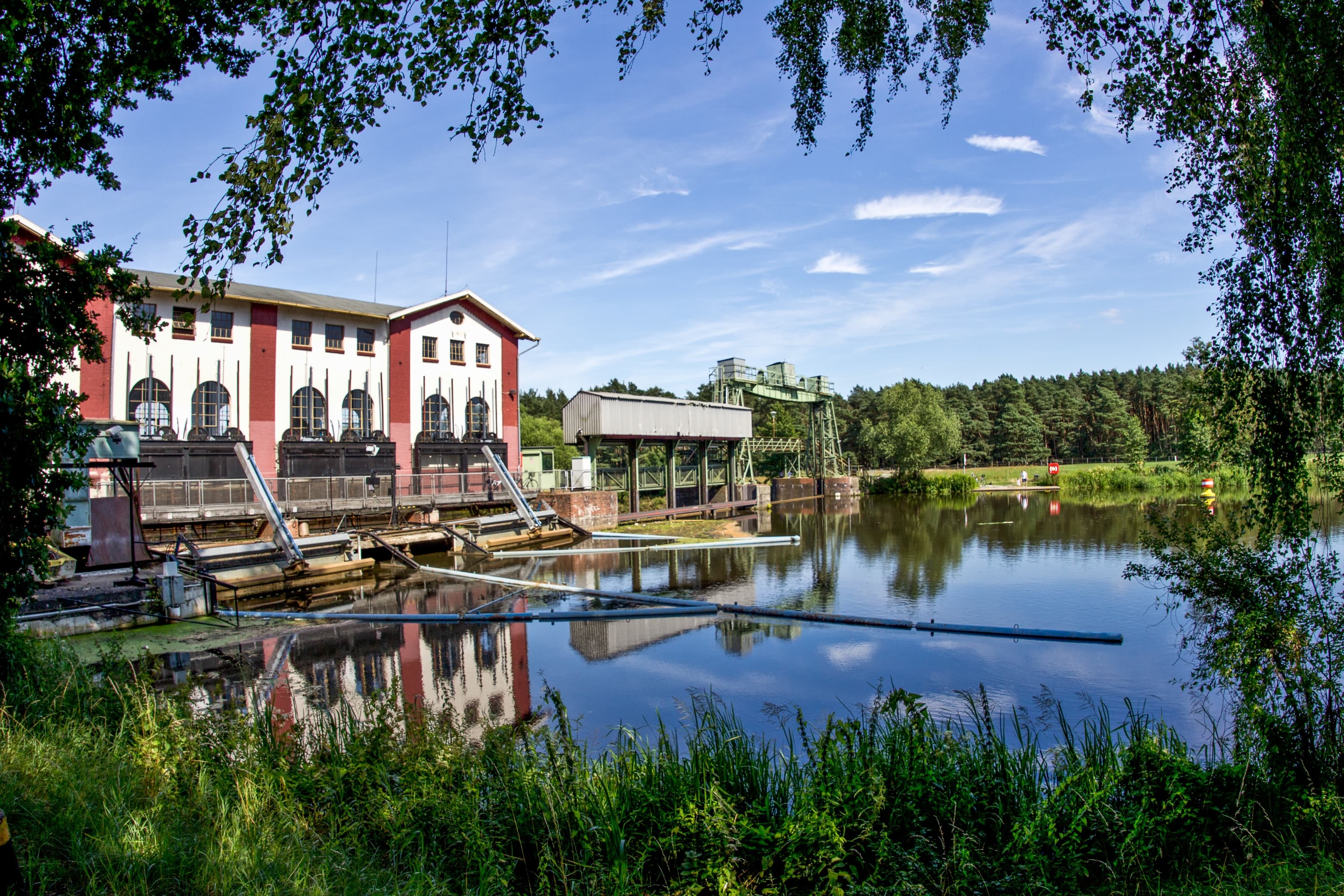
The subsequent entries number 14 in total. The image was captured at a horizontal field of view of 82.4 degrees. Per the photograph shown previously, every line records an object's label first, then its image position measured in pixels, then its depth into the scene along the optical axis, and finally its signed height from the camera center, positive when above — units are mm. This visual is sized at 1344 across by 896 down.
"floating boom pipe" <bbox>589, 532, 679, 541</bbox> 26881 -2361
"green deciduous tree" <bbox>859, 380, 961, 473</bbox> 54812 +2624
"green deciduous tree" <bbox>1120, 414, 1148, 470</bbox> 62688 +1578
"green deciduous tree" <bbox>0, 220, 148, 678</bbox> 5719 +779
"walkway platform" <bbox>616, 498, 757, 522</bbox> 34156 -1997
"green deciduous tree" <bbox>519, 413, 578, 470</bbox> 58281 +3125
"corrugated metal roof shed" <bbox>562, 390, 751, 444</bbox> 32906 +2458
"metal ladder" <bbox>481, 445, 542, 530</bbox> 27641 -827
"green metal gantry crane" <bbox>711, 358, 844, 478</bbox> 45469 +4509
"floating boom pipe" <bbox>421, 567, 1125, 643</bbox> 12508 -2816
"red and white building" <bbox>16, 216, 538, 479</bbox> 25312 +3684
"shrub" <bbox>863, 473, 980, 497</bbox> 55062 -1441
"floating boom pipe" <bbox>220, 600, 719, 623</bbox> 14523 -2737
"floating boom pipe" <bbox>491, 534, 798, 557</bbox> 23625 -2505
